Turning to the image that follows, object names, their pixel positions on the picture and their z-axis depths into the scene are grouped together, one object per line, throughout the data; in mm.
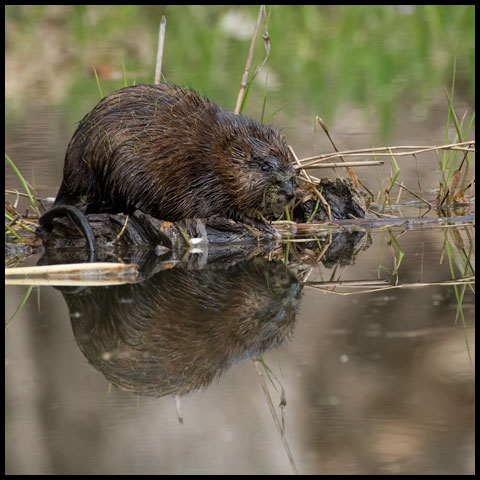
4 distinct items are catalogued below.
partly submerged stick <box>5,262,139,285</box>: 7473
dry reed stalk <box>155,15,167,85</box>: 10633
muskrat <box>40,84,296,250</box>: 9000
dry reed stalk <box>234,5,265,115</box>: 10252
